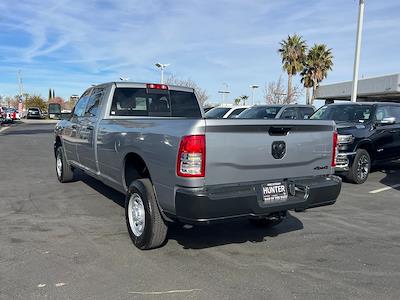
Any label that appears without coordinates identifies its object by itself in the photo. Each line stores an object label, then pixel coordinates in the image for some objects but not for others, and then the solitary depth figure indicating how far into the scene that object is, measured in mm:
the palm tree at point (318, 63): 43188
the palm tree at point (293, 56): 43156
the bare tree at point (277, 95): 47725
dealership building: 34316
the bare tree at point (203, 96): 55831
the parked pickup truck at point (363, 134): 9258
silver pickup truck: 3986
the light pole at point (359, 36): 17062
